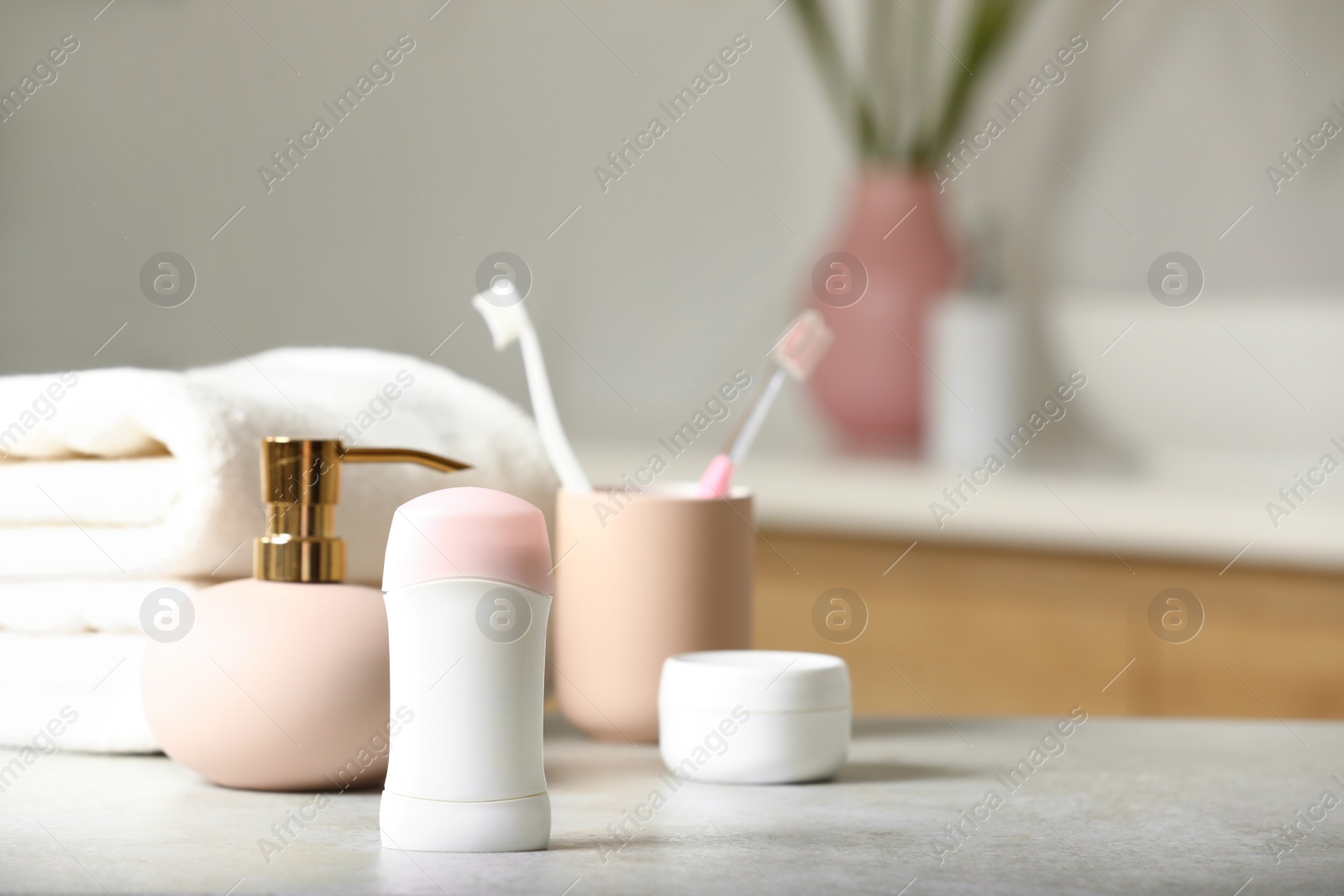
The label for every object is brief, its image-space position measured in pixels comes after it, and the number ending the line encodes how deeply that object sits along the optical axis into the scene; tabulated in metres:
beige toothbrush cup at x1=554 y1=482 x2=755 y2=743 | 1.53
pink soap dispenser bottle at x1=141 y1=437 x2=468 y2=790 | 1.43
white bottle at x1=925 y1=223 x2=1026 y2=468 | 2.75
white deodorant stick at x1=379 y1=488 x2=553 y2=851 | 1.37
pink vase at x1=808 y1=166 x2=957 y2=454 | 2.89
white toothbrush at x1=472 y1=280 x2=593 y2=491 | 1.56
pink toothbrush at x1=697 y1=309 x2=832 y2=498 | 1.56
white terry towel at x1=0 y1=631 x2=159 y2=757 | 1.49
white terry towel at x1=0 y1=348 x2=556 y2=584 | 1.48
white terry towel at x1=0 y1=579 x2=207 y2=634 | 1.49
